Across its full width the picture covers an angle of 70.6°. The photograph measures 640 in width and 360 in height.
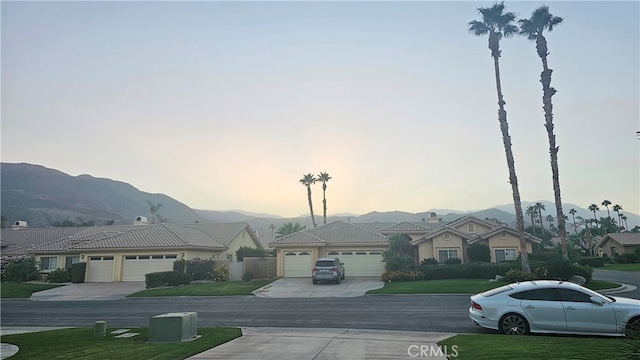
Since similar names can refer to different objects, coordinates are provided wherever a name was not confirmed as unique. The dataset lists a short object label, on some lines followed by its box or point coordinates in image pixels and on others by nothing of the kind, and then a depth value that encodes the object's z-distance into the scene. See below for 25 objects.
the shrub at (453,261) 34.12
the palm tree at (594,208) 106.88
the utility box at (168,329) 12.80
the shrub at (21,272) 38.00
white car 11.33
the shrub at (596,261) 50.76
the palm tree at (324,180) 73.88
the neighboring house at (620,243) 60.09
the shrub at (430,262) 34.40
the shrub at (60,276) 36.88
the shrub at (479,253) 34.59
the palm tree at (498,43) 30.20
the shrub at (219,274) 34.62
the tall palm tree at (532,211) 108.81
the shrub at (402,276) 31.08
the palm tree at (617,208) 103.62
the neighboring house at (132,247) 36.16
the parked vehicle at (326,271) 30.52
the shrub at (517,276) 25.44
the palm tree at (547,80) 31.53
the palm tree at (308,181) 72.15
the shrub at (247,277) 34.50
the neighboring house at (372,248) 35.19
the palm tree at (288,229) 55.66
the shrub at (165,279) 32.06
